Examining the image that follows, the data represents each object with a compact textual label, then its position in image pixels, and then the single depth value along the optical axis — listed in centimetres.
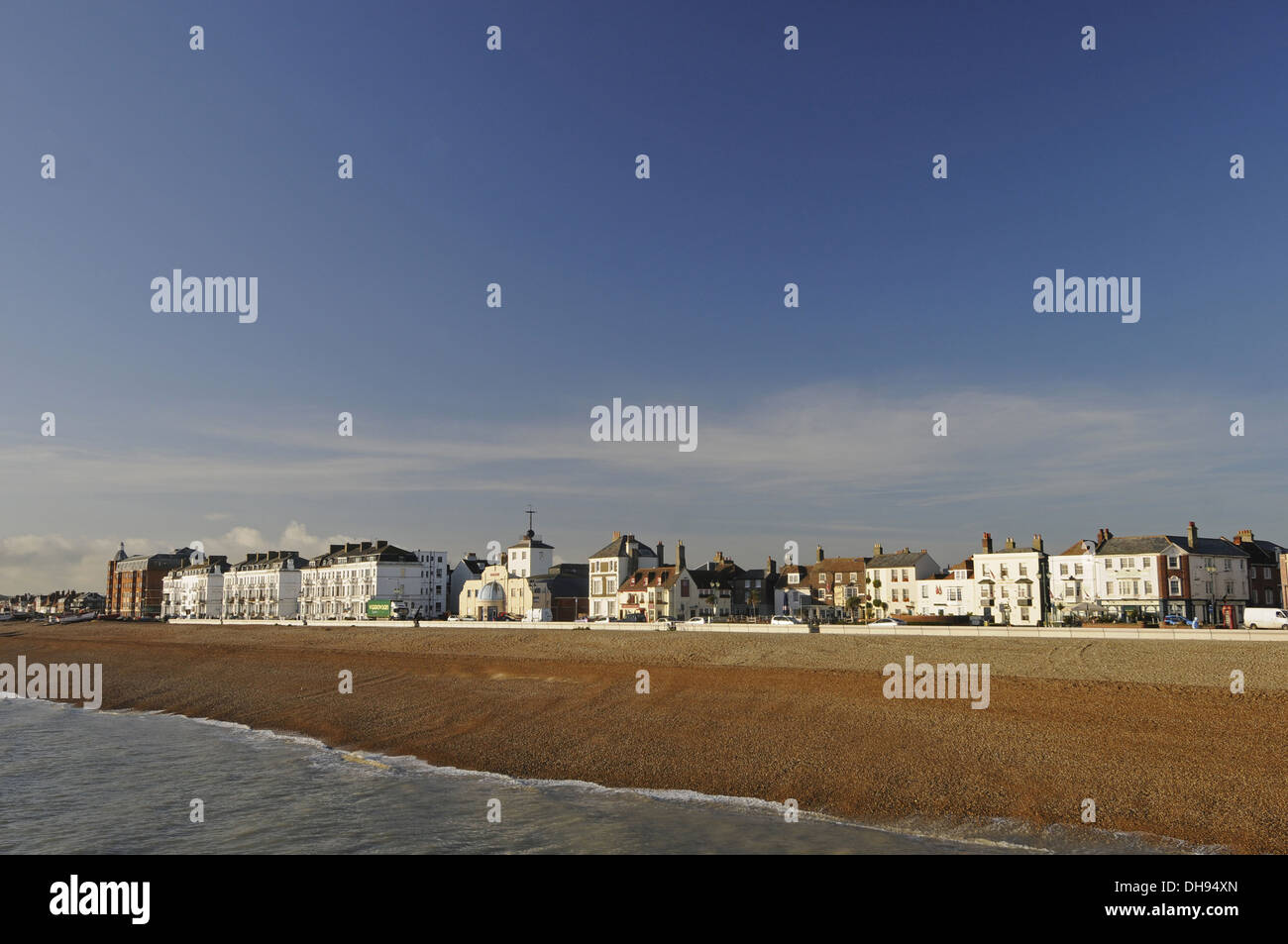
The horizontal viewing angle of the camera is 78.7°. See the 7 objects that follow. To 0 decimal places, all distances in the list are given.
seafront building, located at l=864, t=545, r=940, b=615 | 9094
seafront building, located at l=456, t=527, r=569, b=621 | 9988
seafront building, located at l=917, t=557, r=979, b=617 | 8438
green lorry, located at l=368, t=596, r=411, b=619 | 10912
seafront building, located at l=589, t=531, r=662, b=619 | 9506
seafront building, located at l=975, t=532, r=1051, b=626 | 7888
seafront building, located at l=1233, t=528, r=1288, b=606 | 7550
